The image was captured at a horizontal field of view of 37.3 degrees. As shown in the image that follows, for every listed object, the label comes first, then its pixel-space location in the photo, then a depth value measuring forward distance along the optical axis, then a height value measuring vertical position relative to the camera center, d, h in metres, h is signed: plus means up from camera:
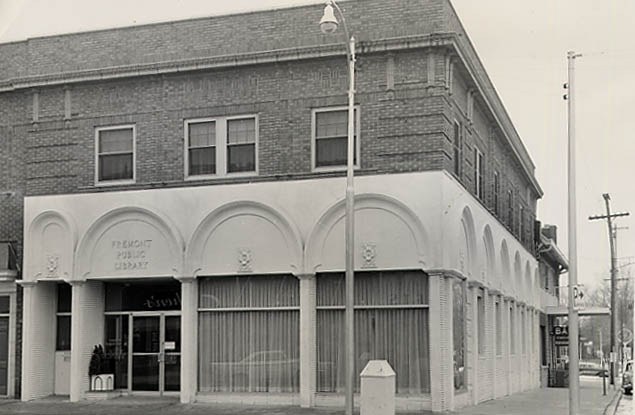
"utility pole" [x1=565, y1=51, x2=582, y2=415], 14.17 +0.60
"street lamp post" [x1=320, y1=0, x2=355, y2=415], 14.90 +1.07
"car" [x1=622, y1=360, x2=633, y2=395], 28.02 -2.30
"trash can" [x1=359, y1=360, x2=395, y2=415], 14.18 -1.27
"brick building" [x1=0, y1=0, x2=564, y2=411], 17.20 +2.02
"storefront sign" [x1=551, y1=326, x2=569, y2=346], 33.53 -1.03
